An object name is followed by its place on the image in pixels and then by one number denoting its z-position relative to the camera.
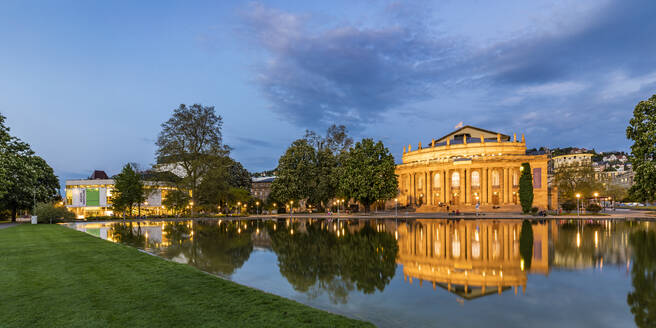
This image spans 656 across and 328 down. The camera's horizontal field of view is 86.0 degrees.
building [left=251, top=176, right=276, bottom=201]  142.38
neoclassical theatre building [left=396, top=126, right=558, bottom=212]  76.12
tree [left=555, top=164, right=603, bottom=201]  78.06
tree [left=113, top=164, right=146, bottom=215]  58.38
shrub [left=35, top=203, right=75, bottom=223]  50.81
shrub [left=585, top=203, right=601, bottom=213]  58.16
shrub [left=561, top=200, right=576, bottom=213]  65.88
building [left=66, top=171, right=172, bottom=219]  78.19
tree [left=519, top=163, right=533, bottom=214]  61.97
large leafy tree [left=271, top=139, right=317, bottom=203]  67.31
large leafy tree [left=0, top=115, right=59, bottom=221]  34.71
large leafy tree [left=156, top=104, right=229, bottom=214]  54.62
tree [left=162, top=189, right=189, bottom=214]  59.00
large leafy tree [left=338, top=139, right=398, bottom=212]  61.44
